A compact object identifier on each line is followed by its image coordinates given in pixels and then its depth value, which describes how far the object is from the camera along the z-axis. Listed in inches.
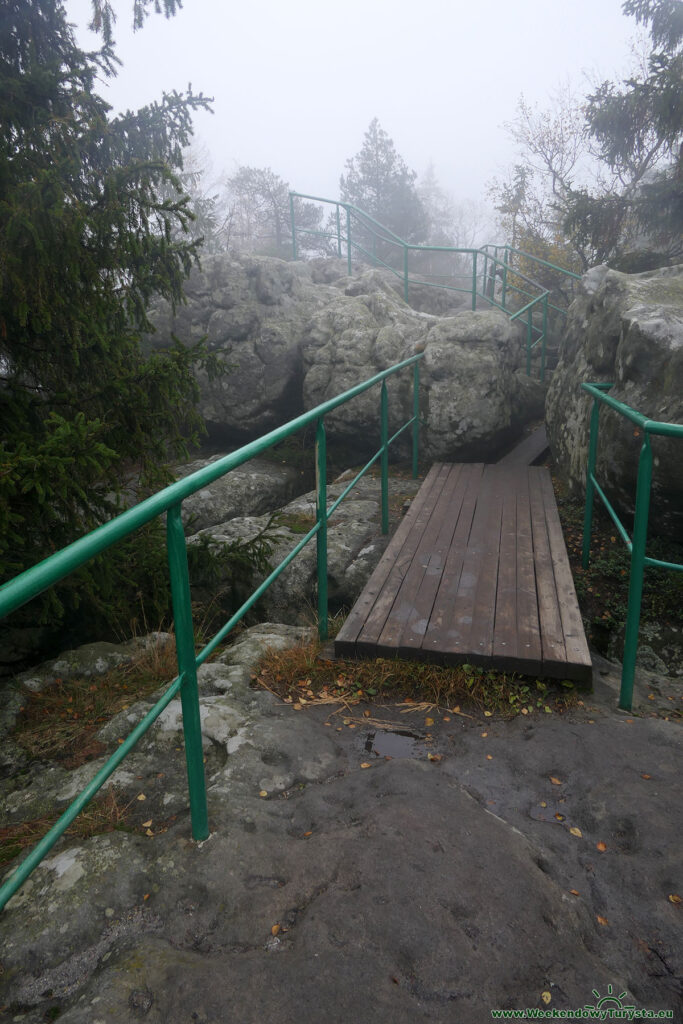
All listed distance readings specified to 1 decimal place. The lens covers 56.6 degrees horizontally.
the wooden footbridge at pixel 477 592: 117.8
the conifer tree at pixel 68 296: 122.0
